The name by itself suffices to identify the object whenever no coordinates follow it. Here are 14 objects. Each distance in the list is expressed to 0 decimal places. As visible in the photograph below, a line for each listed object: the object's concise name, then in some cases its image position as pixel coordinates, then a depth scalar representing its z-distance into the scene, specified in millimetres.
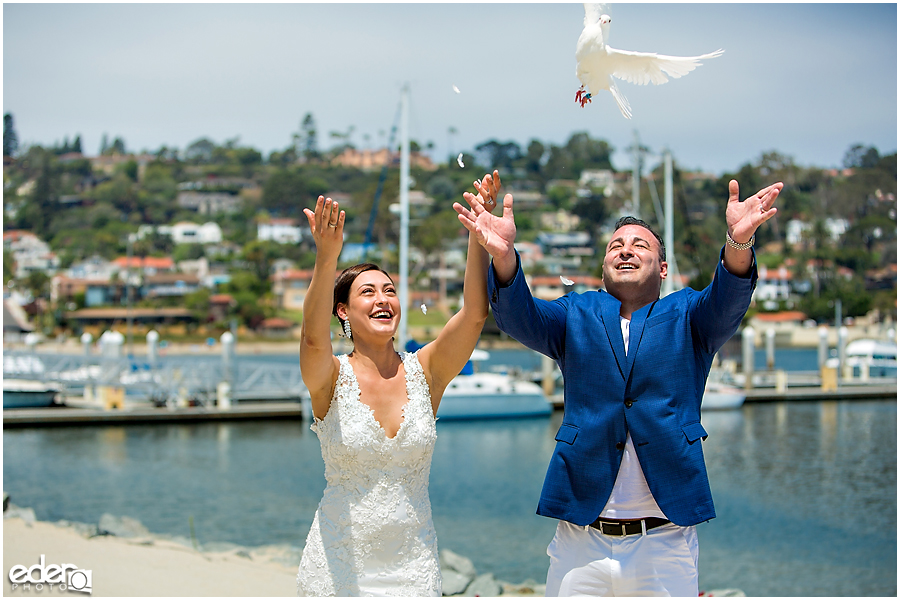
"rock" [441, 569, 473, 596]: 8219
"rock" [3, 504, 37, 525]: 11543
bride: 2922
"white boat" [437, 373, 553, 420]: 24906
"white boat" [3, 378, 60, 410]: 25922
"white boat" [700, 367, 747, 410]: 28250
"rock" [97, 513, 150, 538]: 11258
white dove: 3006
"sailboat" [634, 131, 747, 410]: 28266
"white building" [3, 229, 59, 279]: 76250
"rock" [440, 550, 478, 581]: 9406
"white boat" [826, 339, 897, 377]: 36719
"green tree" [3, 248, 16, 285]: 70375
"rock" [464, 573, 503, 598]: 8141
